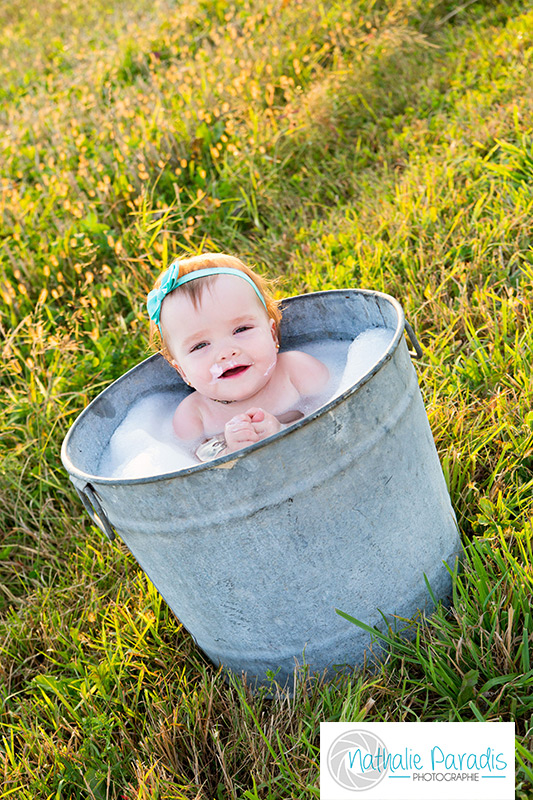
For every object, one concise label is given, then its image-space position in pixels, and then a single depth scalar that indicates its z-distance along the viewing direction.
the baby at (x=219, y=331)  1.86
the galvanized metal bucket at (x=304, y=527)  1.34
